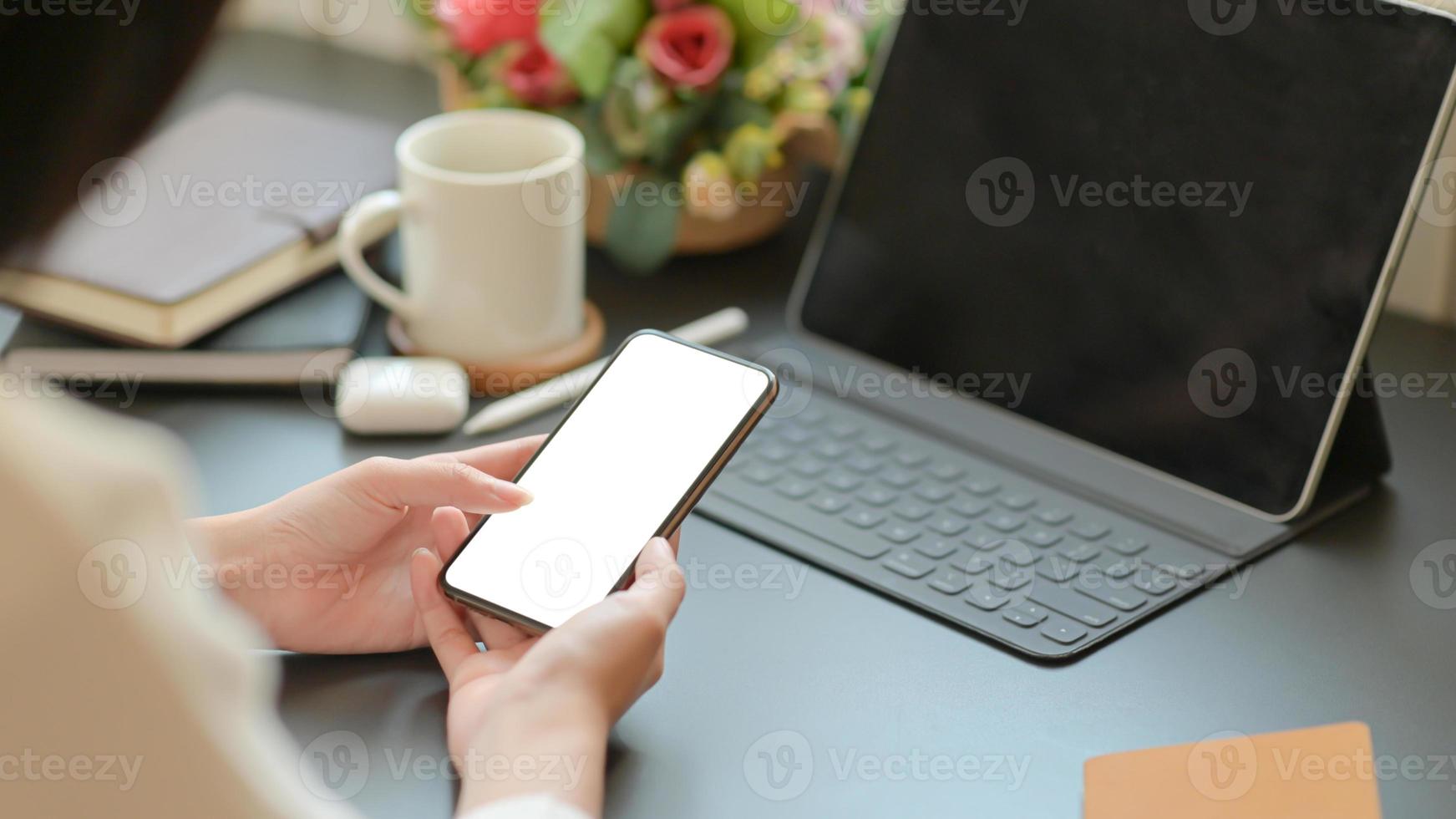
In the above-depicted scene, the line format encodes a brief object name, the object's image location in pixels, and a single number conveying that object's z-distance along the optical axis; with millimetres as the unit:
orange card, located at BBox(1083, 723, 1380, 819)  474
